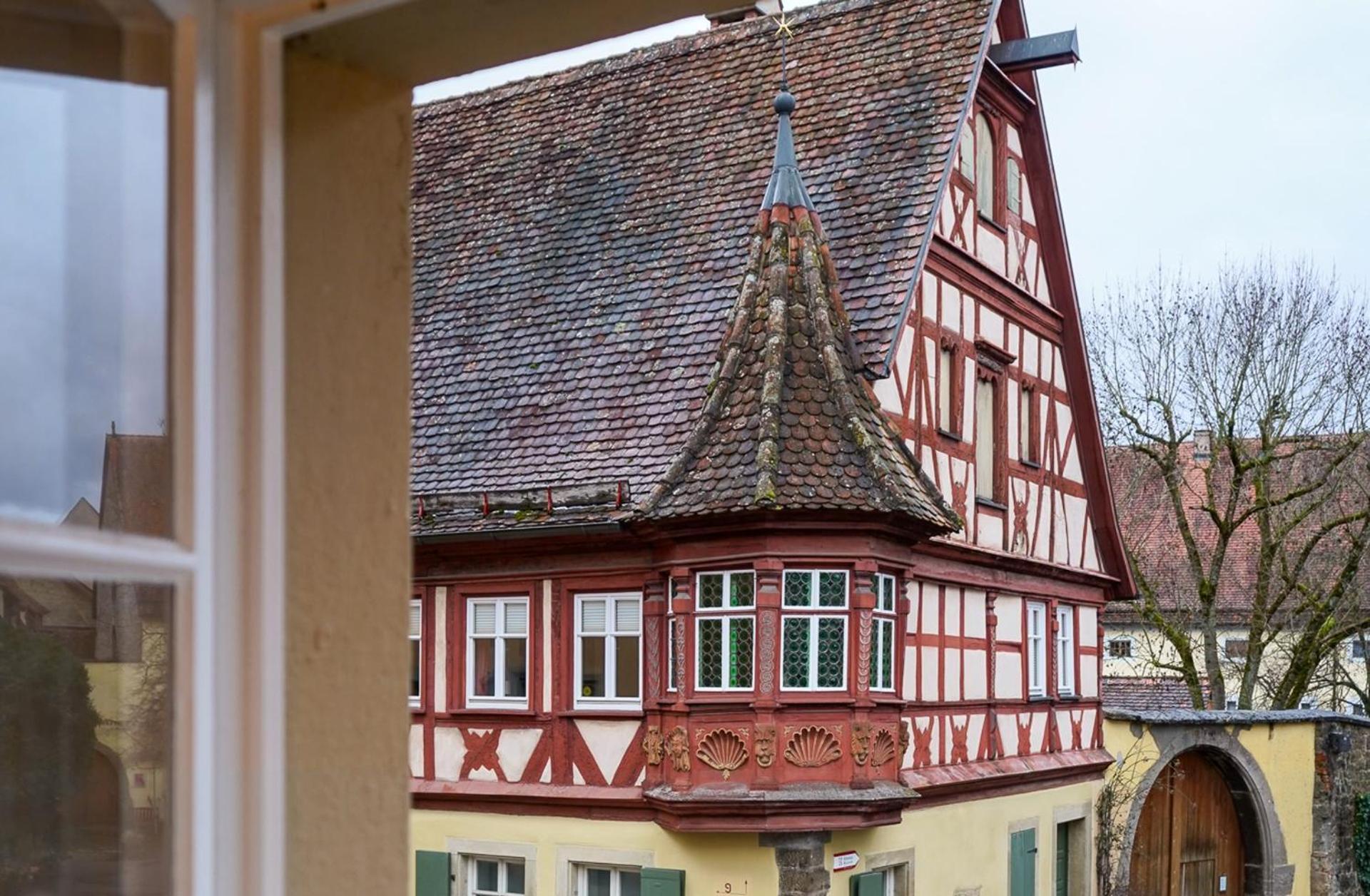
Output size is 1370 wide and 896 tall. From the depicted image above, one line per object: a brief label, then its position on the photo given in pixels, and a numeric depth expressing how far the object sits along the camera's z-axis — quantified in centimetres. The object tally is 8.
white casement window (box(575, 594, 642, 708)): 1484
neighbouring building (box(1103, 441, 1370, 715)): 3184
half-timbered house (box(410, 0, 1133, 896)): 1395
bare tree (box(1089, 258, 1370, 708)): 2942
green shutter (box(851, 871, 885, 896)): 1436
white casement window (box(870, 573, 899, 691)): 1415
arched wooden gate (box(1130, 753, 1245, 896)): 2142
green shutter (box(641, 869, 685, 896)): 1410
